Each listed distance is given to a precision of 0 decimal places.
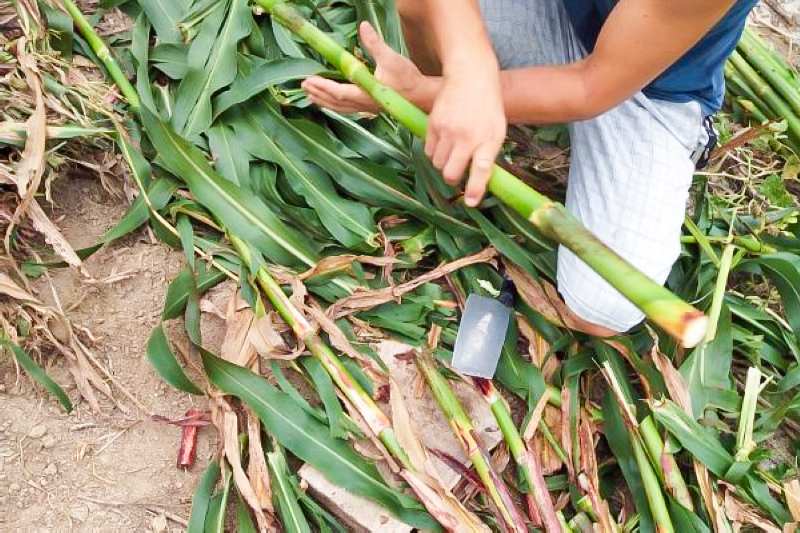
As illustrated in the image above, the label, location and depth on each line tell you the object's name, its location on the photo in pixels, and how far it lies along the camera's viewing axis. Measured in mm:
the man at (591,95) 1063
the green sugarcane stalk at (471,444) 1205
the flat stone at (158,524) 1221
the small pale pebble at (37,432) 1282
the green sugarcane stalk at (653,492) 1199
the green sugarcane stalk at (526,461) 1216
